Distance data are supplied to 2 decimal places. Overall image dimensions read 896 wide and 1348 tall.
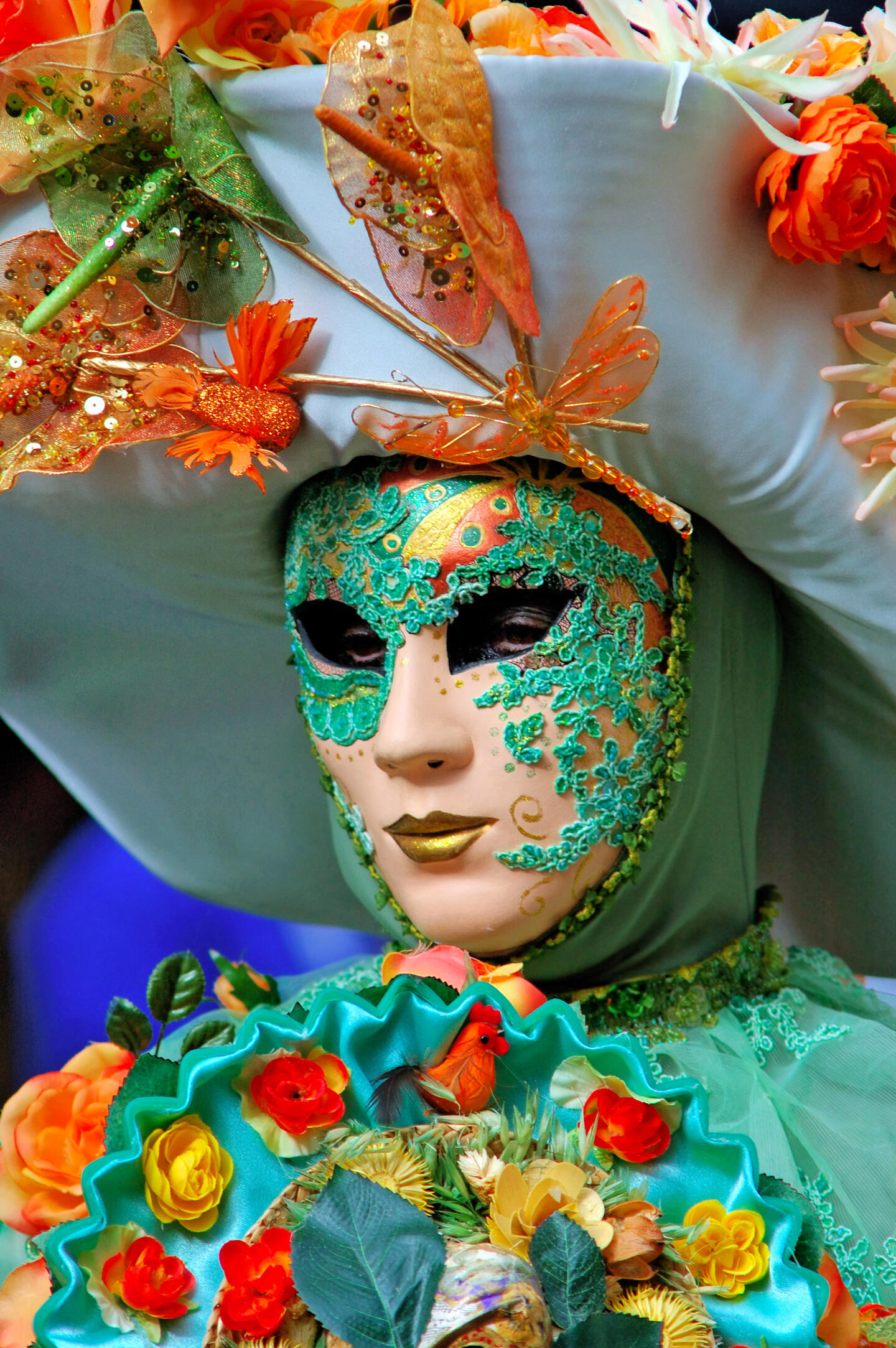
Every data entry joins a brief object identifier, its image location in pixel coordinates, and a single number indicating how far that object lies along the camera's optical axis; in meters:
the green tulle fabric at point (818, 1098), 3.80
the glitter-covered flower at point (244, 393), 3.79
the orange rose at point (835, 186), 3.76
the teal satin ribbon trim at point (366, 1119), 3.68
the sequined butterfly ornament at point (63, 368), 3.81
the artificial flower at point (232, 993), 3.98
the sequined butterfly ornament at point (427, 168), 3.74
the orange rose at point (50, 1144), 3.79
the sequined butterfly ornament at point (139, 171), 3.78
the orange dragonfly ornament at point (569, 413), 3.77
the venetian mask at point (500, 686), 3.81
